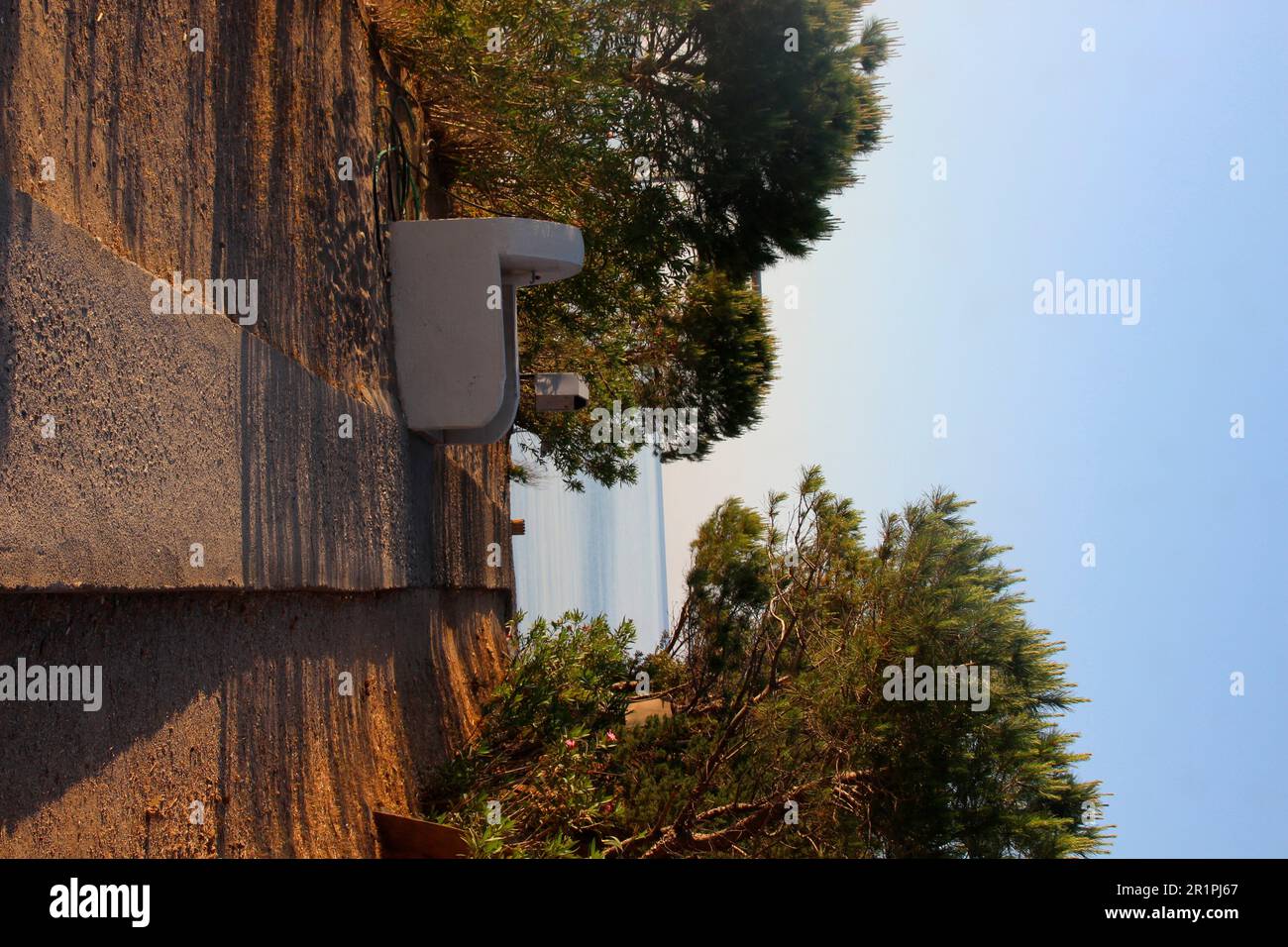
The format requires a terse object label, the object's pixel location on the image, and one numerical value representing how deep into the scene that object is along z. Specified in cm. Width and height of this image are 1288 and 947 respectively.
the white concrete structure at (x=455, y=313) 577
